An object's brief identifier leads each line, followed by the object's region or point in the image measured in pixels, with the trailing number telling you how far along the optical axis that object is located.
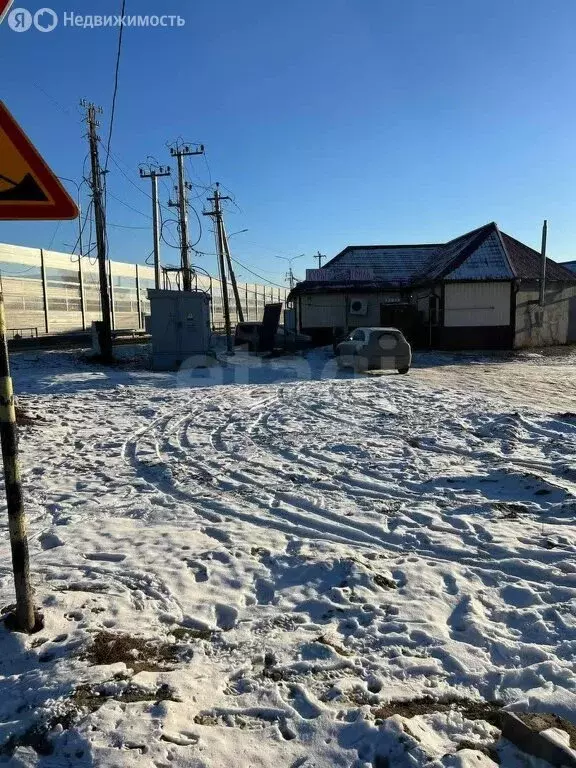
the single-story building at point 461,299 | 23.41
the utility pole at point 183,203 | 27.20
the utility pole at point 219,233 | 26.93
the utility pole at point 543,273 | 23.28
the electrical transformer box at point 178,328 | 17.50
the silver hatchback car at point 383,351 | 15.72
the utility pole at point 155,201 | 31.01
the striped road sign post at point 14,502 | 2.71
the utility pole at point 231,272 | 29.19
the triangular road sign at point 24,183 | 2.46
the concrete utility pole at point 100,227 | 18.62
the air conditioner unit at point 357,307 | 27.27
